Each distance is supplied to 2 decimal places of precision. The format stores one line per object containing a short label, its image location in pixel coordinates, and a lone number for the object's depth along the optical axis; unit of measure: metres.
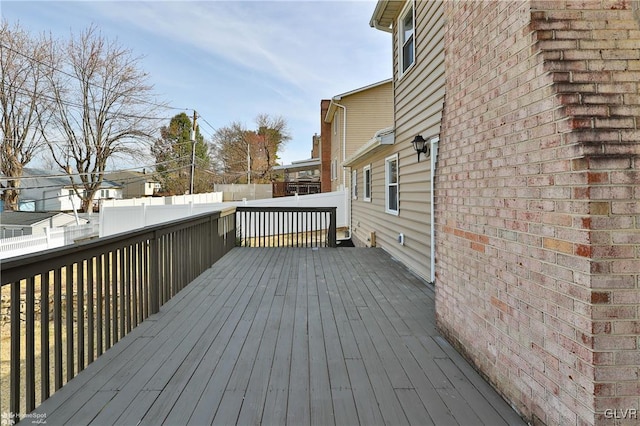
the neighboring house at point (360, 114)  14.38
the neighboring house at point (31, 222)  11.59
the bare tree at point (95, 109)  14.64
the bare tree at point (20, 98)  12.58
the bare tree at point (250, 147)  31.47
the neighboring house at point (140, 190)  33.09
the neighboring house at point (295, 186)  23.98
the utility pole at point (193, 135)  19.95
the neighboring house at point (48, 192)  15.12
